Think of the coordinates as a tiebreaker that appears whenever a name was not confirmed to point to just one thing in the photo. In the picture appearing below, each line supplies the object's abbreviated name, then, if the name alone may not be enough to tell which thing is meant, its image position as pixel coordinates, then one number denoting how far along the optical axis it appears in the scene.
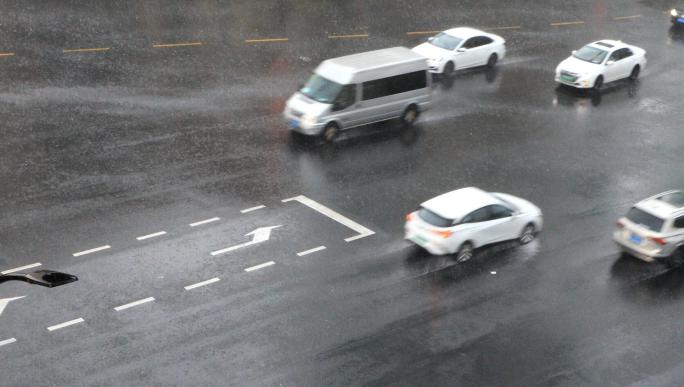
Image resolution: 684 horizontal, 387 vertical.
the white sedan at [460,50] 35.75
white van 28.80
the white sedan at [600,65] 35.09
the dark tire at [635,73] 37.03
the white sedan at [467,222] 22.09
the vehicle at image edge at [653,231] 22.47
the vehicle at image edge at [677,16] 44.88
